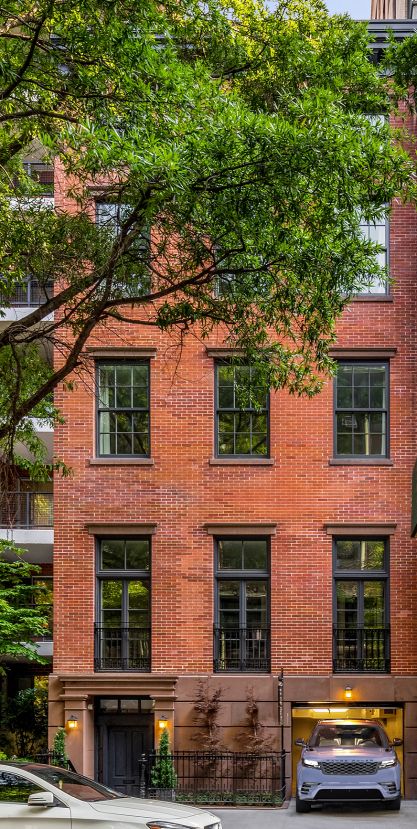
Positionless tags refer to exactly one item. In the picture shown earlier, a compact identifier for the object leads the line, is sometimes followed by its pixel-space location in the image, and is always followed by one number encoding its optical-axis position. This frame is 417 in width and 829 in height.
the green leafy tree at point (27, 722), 27.34
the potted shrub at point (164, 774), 21.94
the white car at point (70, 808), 12.28
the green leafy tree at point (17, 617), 25.33
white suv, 19.03
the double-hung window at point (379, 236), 23.98
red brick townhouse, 23.19
